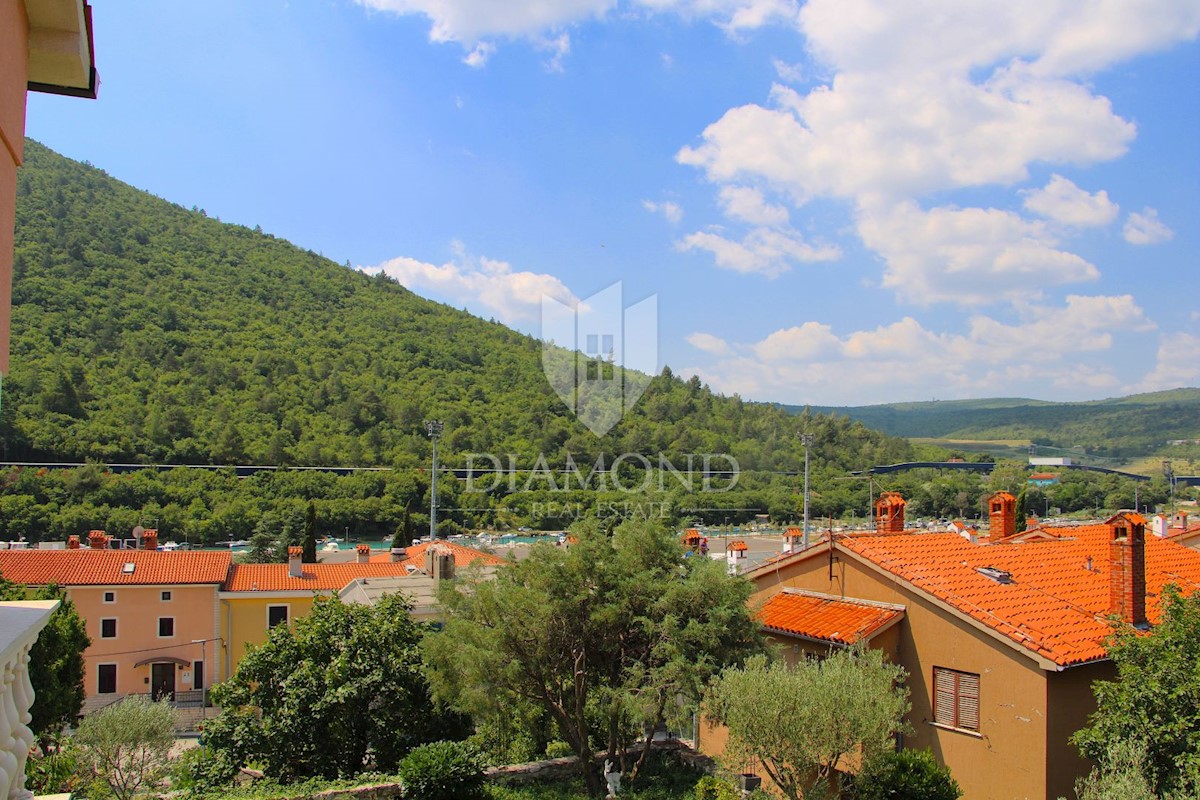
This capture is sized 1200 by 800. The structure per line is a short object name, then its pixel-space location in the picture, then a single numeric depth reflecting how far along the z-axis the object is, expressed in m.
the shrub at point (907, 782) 9.88
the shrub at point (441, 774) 11.66
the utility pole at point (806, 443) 34.33
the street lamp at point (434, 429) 37.41
